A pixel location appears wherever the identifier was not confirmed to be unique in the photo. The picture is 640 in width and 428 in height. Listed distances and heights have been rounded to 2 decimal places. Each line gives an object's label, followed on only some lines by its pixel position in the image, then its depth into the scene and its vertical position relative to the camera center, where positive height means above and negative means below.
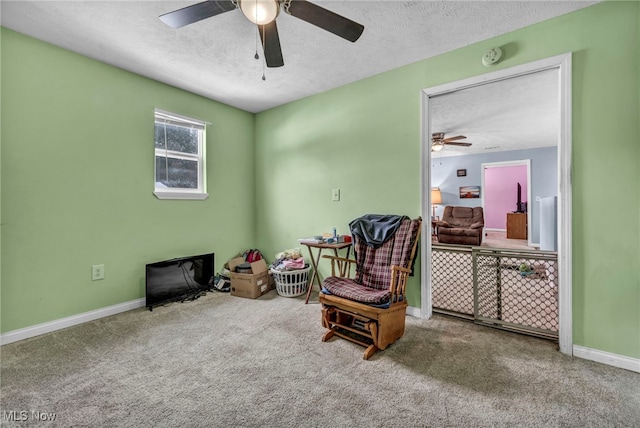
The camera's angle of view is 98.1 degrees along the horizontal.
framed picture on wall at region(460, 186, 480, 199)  7.33 +0.58
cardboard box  3.08 -0.78
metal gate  2.24 -0.84
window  3.02 +0.66
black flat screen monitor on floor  2.81 -0.72
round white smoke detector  2.15 +1.23
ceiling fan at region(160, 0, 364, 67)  1.52 +1.14
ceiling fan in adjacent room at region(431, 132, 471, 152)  4.92 +1.34
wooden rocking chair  1.94 -0.58
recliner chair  5.73 -0.27
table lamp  7.64 +0.46
